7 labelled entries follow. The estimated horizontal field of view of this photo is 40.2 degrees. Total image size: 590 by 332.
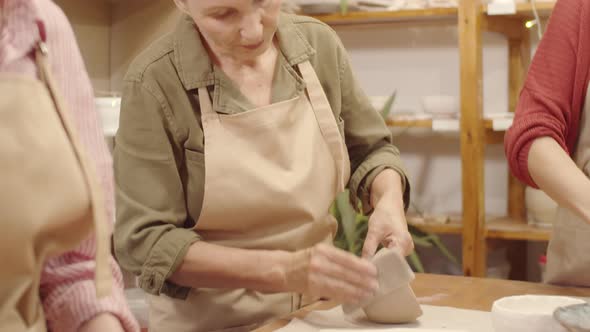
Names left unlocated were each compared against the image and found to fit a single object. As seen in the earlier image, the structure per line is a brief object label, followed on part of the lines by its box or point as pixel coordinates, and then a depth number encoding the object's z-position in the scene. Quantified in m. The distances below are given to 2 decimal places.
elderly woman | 1.46
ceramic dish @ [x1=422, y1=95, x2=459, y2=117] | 3.50
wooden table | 1.56
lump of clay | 1.38
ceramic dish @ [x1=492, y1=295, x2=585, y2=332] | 1.24
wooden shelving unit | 3.36
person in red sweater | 1.76
